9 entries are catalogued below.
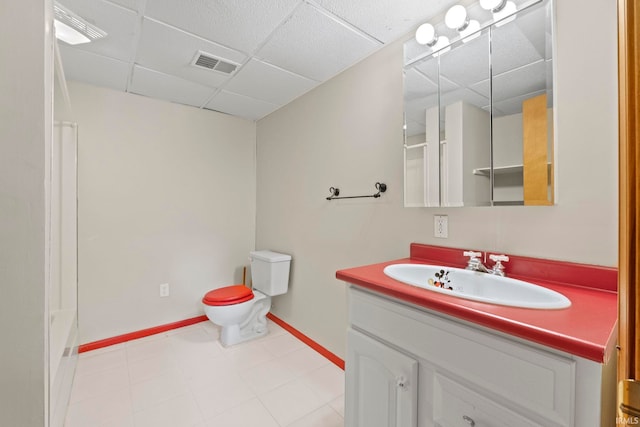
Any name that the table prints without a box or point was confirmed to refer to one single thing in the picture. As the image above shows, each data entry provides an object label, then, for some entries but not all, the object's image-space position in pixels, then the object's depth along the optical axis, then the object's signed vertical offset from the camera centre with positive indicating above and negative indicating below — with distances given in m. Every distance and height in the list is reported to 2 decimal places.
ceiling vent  1.78 +1.05
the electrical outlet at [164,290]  2.48 -0.71
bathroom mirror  1.08 +0.45
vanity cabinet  0.61 -0.46
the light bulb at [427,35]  1.39 +0.93
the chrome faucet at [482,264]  1.12 -0.22
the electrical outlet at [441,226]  1.38 -0.07
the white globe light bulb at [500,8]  1.15 +0.89
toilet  2.13 -0.72
